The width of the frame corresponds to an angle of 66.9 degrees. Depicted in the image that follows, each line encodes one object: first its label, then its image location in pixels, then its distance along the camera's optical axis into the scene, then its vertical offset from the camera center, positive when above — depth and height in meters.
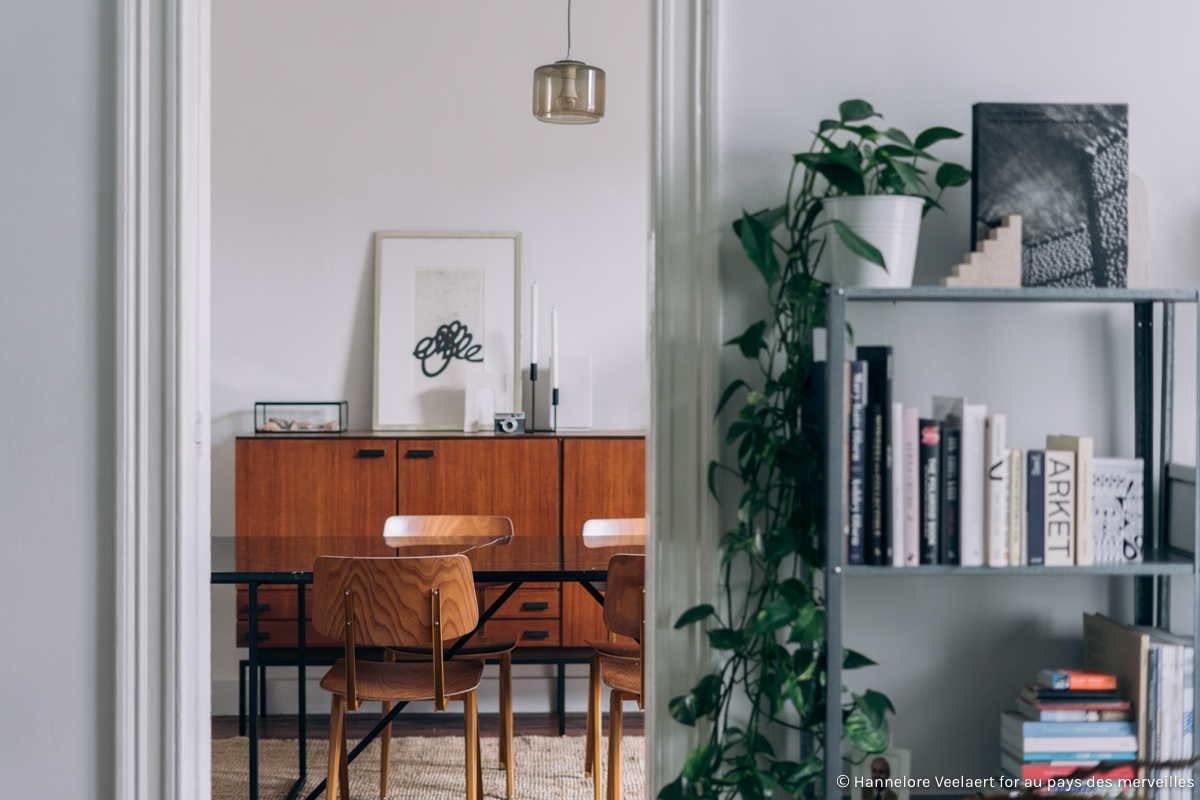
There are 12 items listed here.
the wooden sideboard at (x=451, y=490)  3.70 -0.40
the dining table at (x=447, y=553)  2.59 -0.51
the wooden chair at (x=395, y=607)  2.55 -0.61
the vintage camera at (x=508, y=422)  3.87 -0.12
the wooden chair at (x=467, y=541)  3.06 -0.53
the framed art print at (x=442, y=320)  4.05 +0.32
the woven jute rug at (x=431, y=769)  3.15 -1.38
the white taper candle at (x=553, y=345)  4.07 +0.22
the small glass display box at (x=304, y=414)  4.05 -0.10
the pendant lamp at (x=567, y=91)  3.12 +1.04
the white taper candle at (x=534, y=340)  4.06 +0.24
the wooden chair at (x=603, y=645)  2.98 -0.83
